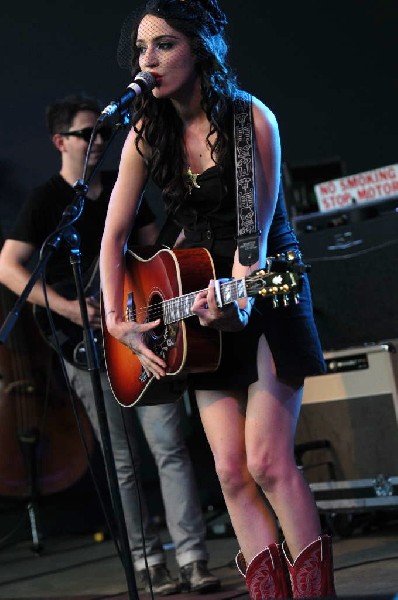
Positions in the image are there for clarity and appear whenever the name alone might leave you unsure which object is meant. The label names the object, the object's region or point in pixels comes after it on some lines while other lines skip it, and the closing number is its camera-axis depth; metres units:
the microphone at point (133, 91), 4.34
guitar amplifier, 6.95
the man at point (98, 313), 6.28
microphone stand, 4.71
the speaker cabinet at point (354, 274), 7.26
